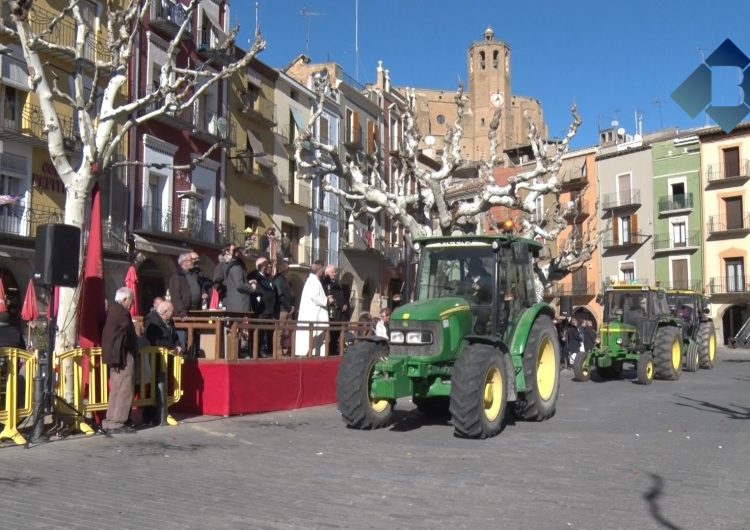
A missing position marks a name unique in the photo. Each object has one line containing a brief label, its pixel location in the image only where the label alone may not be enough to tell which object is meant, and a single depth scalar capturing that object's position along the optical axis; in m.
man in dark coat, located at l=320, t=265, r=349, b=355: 14.03
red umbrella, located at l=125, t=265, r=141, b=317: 12.98
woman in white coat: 13.32
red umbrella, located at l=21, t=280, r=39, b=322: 16.66
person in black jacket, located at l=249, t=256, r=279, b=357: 13.16
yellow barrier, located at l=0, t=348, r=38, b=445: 8.83
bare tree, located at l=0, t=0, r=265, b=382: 10.63
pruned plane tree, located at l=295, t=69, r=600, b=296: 19.55
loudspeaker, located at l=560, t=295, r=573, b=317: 18.67
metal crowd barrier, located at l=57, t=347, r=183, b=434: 9.68
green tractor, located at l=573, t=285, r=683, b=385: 19.67
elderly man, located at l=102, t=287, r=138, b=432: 9.61
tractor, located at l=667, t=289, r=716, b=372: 24.67
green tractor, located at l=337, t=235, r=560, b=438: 9.73
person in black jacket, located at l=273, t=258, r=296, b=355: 13.70
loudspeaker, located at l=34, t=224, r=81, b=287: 9.11
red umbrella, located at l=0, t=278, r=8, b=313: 11.84
